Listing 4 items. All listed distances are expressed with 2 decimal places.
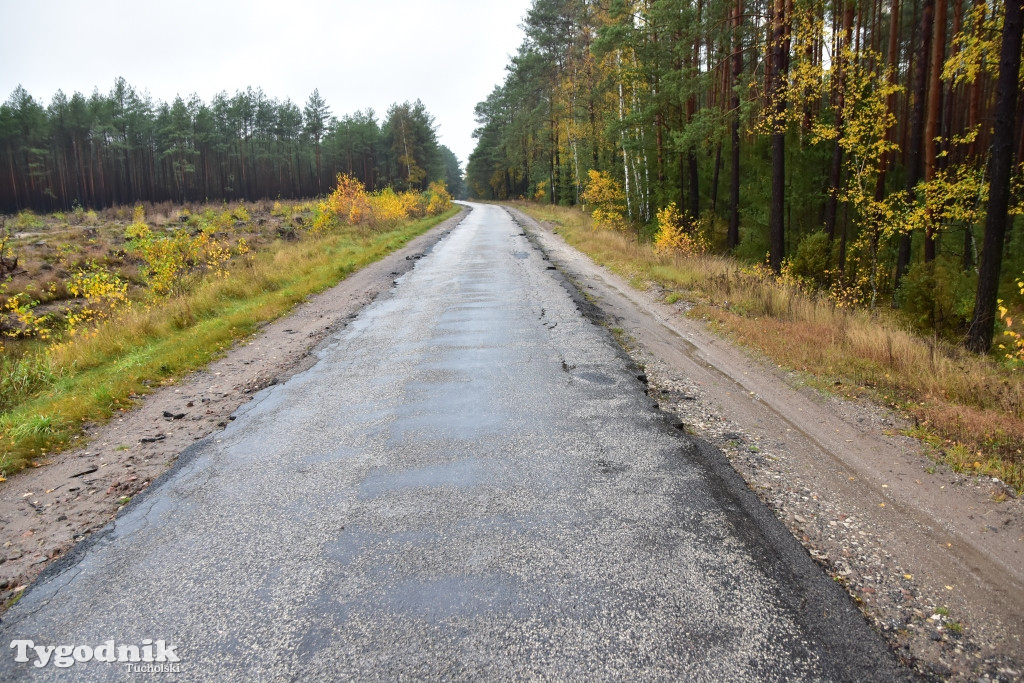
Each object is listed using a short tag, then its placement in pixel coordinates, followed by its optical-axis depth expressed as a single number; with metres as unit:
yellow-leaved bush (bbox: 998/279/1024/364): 5.61
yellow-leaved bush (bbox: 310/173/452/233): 29.20
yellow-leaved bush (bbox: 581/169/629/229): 27.23
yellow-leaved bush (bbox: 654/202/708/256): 18.29
